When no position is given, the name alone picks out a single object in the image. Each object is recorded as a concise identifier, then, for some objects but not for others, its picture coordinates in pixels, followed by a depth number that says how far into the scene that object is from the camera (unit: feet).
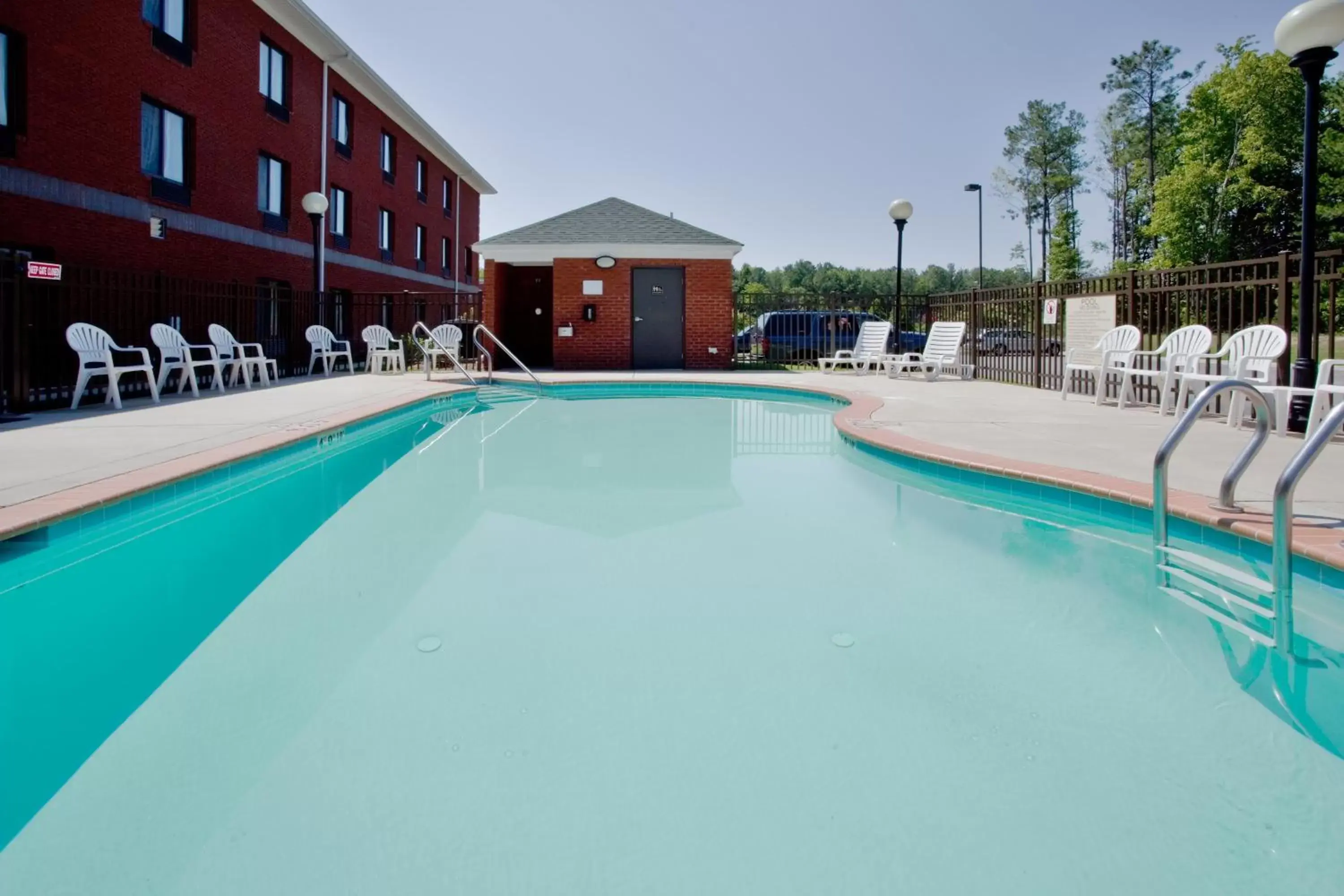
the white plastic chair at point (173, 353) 34.58
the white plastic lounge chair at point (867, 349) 52.07
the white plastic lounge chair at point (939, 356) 47.80
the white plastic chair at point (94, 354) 29.71
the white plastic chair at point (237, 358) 39.75
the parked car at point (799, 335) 63.26
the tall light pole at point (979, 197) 114.52
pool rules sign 36.06
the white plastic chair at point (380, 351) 53.31
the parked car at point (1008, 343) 43.52
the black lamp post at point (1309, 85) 21.68
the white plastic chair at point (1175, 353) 28.43
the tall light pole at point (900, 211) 51.01
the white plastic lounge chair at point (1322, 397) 21.25
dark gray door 59.21
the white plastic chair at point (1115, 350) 32.37
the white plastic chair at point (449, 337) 53.11
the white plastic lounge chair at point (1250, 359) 25.05
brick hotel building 37.63
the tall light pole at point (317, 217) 51.83
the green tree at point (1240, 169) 108.37
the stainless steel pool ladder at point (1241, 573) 10.39
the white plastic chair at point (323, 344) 50.39
